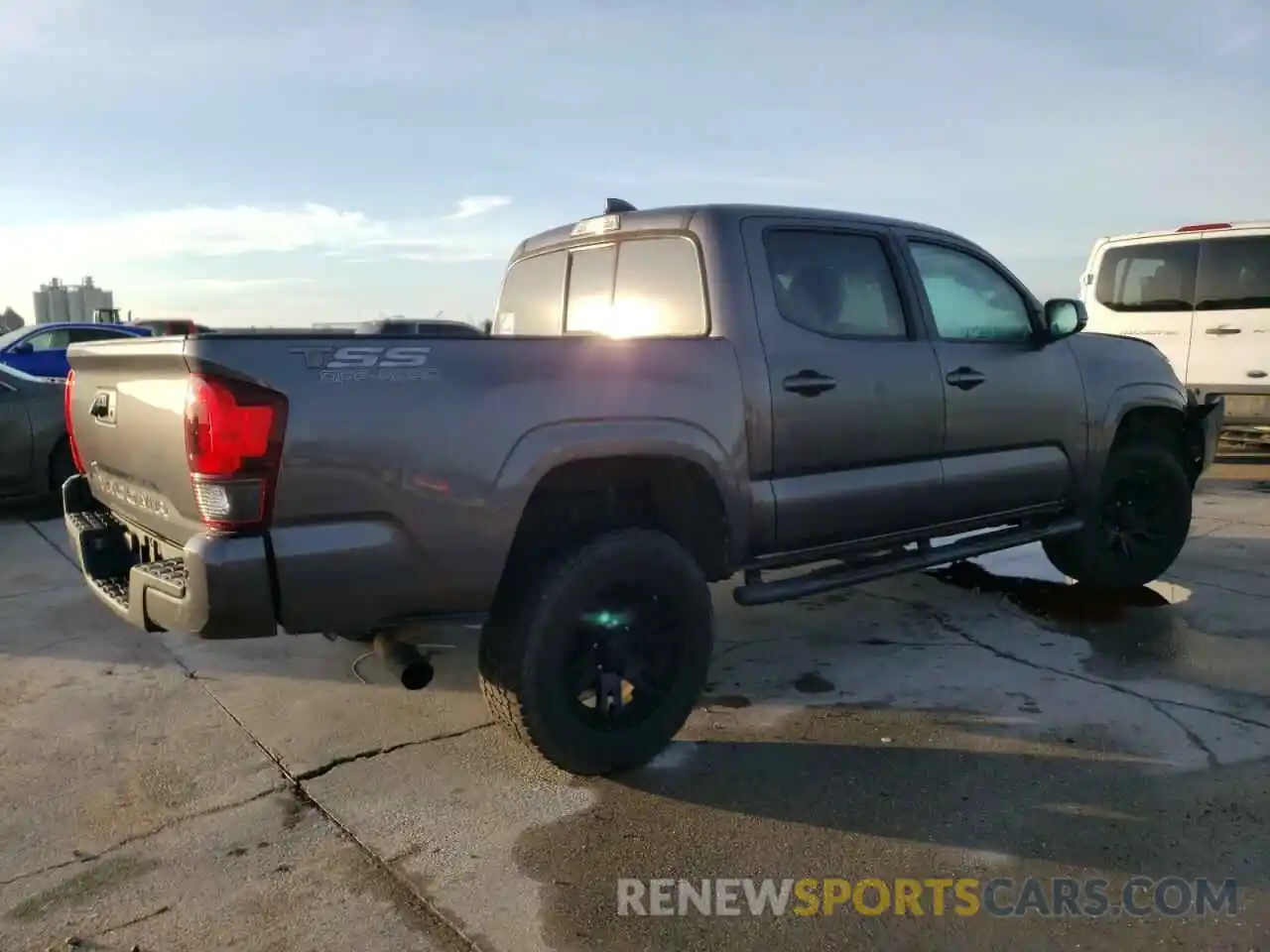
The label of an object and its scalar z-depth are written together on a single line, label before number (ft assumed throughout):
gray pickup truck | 8.51
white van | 29.12
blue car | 46.09
